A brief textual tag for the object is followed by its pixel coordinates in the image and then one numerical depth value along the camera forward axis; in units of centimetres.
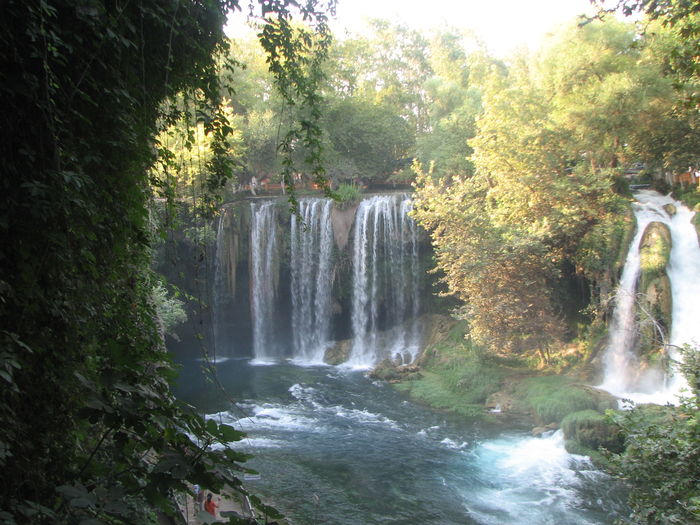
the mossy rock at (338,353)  2044
